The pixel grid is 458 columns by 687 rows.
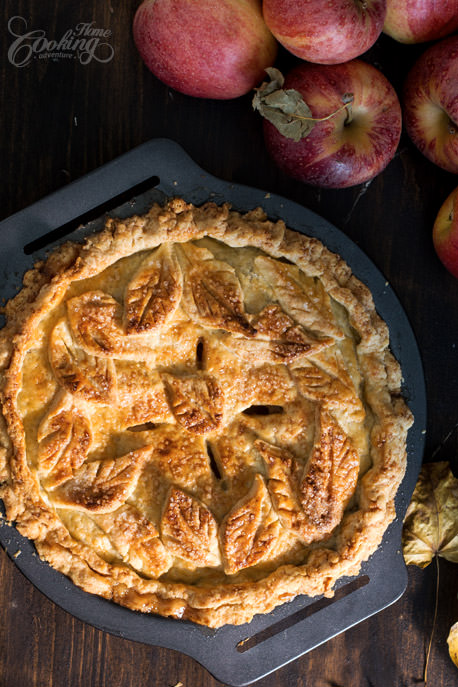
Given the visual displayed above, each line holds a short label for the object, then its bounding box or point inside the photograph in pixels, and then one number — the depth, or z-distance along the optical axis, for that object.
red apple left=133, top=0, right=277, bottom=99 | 0.96
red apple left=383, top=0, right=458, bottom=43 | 0.98
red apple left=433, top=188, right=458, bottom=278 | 0.99
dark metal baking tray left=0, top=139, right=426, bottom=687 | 0.98
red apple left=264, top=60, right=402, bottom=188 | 0.97
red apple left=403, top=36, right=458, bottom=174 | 0.97
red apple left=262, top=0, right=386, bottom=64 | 0.94
